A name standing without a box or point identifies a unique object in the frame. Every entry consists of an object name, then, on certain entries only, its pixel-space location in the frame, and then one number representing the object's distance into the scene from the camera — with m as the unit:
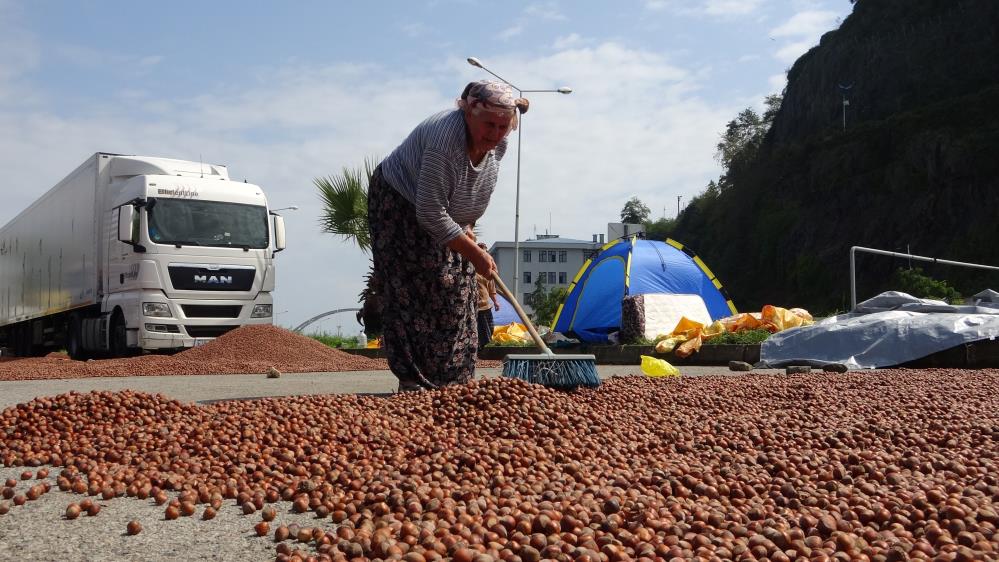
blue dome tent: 13.64
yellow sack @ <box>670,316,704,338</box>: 11.41
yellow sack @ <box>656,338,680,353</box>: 10.89
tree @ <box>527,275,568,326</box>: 36.47
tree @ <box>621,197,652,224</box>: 92.31
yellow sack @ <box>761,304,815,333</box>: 11.06
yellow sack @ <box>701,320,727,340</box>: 10.91
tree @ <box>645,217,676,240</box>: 61.24
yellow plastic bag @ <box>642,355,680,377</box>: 7.11
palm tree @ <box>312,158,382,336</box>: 16.97
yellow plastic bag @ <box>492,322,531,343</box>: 14.36
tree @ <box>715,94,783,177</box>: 56.66
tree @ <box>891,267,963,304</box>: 15.85
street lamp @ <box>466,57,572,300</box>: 20.34
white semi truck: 11.80
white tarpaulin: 7.89
